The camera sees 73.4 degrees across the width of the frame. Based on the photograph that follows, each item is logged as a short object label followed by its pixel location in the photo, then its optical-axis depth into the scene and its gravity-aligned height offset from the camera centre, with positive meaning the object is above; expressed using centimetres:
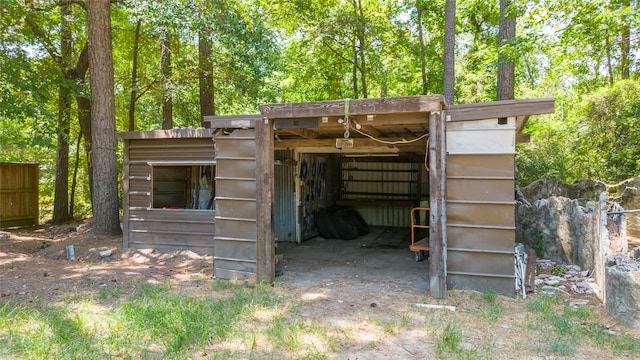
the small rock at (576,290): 576 -147
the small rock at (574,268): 671 -138
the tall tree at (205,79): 1163 +285
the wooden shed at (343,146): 560 +15
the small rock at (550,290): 581 -150
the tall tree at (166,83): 1102 +261
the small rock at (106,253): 852 -139
